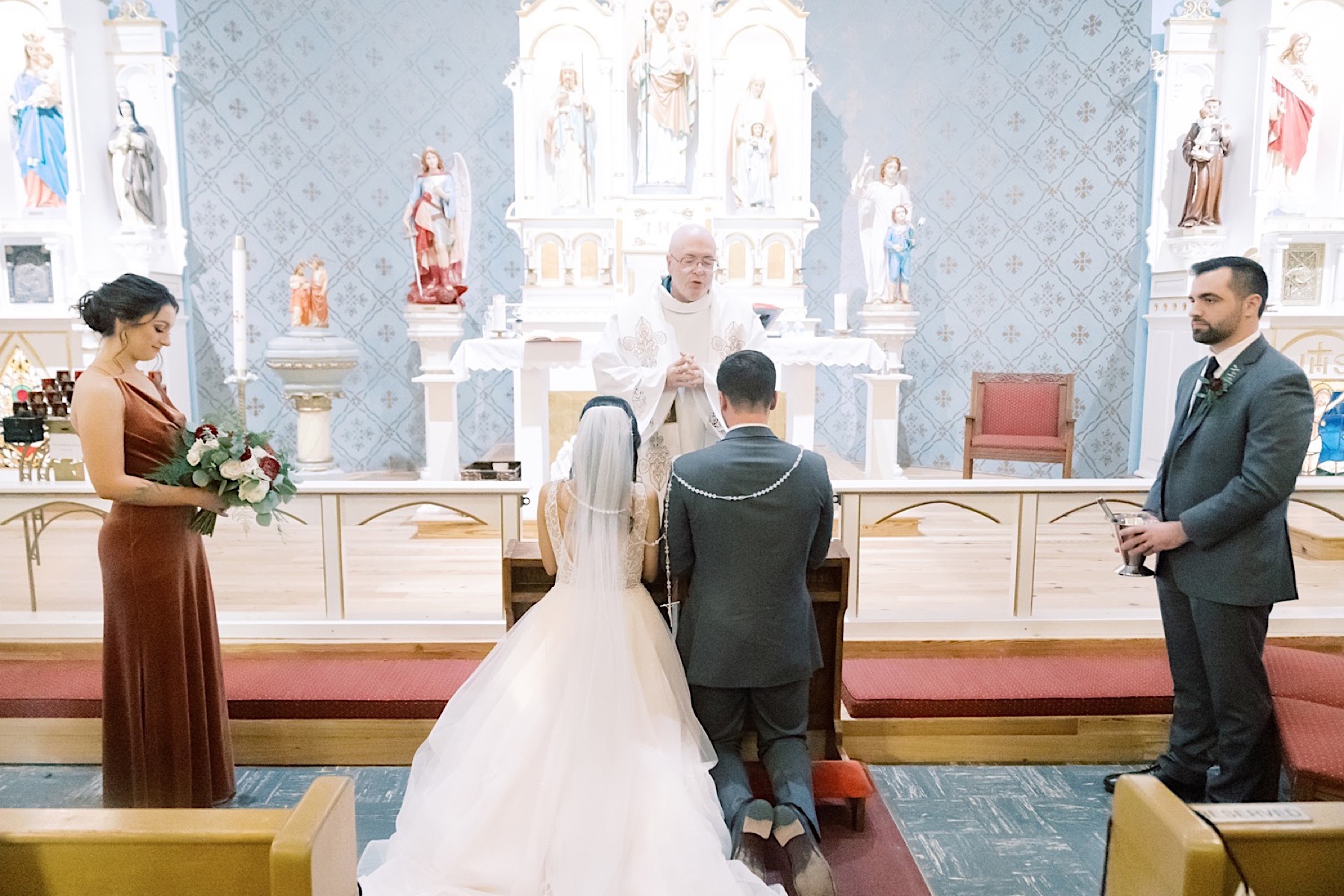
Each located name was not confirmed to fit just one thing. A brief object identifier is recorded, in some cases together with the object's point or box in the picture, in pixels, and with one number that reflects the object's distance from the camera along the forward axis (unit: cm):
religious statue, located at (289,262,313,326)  861
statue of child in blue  822
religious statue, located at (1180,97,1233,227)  816
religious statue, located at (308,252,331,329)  863
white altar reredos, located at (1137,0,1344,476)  817
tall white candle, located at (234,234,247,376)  572
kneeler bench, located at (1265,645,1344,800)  276
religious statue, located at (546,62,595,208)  816
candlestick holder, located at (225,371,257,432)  538
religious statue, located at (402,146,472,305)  767
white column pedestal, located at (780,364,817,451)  754
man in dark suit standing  285
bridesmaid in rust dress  284
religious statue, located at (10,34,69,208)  823
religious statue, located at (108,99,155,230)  835
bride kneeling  242
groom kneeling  271
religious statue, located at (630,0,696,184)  812
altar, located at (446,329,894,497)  702
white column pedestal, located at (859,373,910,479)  803
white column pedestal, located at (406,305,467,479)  746
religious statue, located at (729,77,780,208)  833
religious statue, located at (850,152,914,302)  820
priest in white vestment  389
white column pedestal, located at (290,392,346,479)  853
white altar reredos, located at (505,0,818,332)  823
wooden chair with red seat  765
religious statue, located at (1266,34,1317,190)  823
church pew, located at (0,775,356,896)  144
